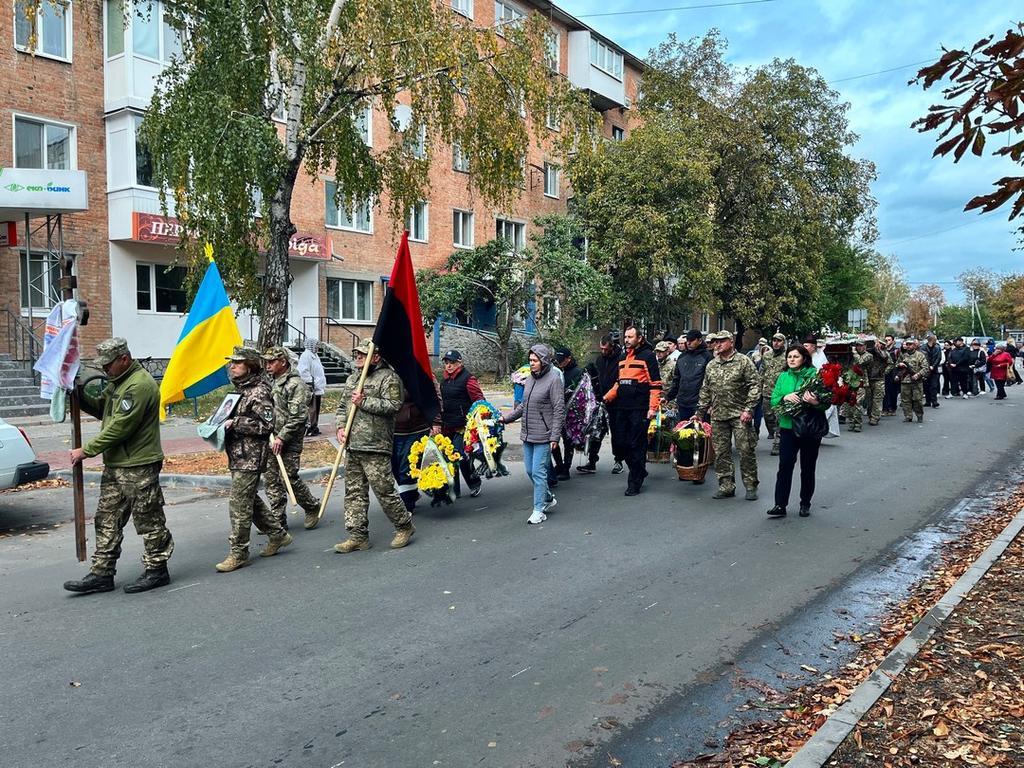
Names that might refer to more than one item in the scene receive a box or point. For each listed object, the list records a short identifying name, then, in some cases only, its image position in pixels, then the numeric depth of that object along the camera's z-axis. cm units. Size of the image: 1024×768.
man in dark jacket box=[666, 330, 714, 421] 1077
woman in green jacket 813
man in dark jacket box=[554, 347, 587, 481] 1042
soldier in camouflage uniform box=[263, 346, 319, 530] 719
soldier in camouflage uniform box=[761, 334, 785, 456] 1309
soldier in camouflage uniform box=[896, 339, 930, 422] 1736
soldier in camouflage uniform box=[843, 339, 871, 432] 1542
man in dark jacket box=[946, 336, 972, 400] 2427
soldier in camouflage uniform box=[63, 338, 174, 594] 590
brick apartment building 1902
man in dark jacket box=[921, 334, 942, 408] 2038
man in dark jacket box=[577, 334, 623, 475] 1039
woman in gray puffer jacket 821
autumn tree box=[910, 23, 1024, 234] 344
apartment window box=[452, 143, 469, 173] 1390
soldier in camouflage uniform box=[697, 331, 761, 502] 892
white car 822
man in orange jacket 952
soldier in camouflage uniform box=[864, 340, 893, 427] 1664
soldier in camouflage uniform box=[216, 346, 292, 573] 650
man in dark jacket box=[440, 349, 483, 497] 892
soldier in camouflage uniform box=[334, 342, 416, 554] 700
